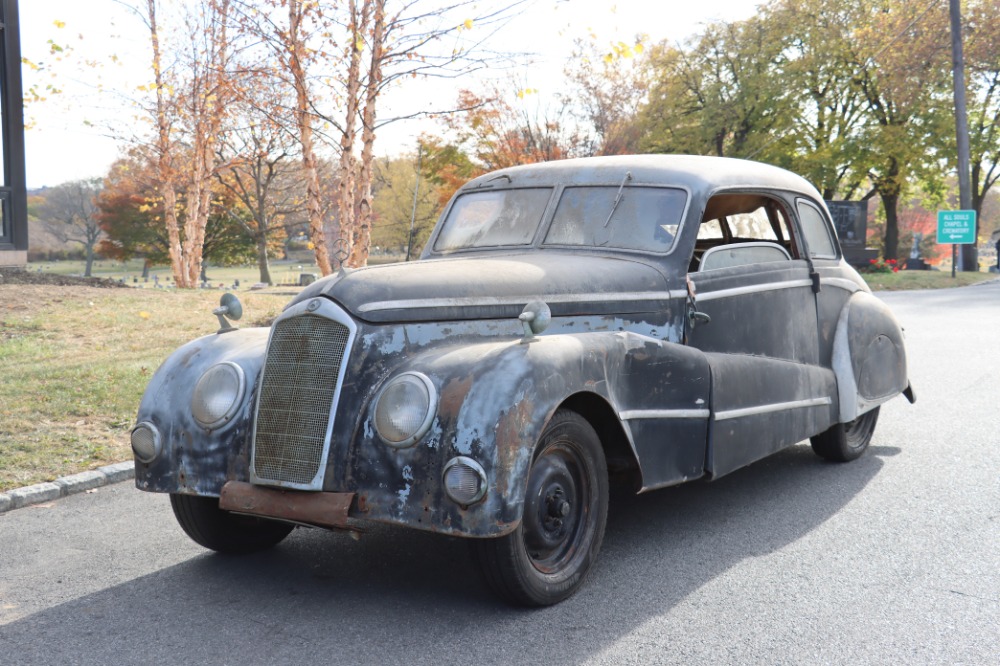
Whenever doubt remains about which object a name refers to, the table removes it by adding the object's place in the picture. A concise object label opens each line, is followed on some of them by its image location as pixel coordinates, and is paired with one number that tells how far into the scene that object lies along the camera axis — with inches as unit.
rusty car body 146.5
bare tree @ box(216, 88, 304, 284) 1432.1
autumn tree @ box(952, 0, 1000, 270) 1374.3
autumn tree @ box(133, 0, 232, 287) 960.9
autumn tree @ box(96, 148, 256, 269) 1942.7
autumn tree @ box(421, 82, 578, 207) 1448.1
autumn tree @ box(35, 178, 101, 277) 2236.7
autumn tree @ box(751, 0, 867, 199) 1567.4
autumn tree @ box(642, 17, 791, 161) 1663.4
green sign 1199.6
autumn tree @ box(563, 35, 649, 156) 1464.1
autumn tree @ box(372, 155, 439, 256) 1975.9
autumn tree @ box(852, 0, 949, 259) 1422.2
